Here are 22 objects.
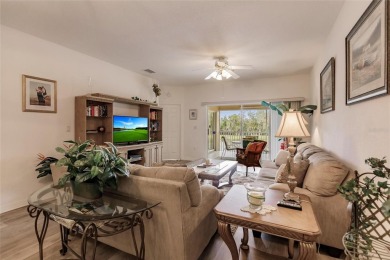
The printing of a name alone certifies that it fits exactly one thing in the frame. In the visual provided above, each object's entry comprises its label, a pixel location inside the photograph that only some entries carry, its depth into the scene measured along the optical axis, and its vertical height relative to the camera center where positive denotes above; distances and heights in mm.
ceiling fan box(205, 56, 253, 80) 3869 +1265
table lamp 1796 +16
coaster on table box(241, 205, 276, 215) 1456 -629
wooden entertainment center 3654 +190
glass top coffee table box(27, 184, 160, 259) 1309 -602
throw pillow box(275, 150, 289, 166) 3547 -532
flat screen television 4285 -11
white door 6875 -52
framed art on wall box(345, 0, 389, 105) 1324 +622
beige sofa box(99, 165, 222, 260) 1480 -689
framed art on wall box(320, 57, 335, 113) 2641 +676
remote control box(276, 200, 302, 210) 1525 -618
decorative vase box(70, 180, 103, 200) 1577 -513
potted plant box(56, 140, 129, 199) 1511 -325
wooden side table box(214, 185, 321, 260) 1210 -643
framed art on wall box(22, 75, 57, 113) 2977 +582
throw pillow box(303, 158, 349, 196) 1775 -452
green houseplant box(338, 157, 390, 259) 838 -398
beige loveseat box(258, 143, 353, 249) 1731 -648
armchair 4406 -568
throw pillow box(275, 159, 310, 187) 2135 -444
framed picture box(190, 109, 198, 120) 6691 +553
